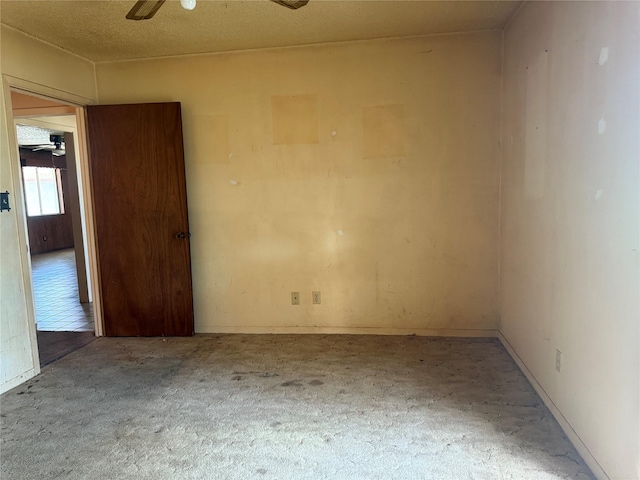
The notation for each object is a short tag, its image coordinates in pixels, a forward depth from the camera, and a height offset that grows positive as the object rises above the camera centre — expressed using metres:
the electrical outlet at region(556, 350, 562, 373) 2.03 -0.91
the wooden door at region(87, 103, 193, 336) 3.32 -0.12
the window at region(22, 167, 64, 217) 9.00 +0.43
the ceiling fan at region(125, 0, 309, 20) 1.90 +1.02
